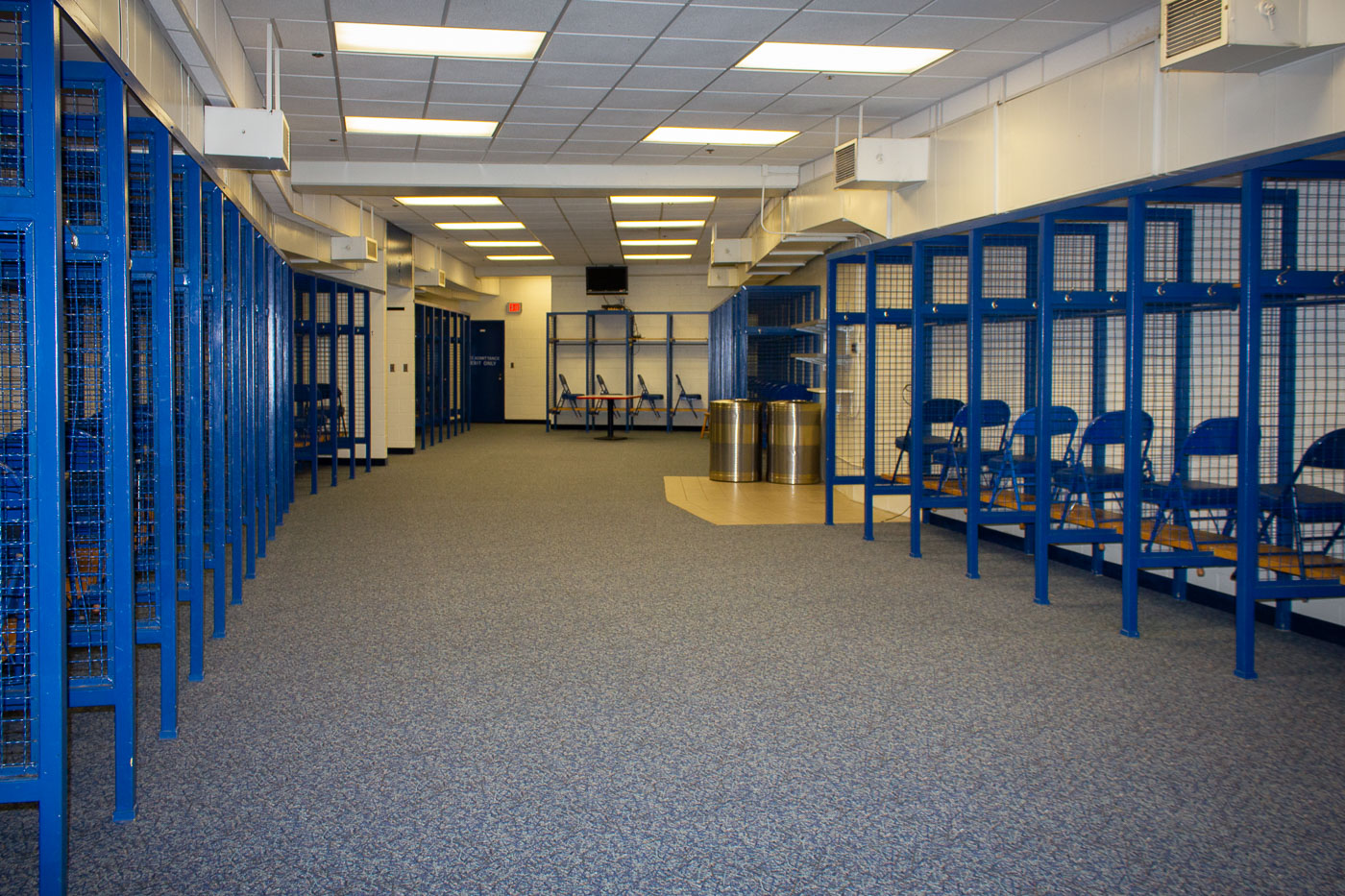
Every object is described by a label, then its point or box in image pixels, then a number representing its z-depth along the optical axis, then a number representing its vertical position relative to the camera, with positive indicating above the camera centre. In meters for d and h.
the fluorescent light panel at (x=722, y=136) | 8.04 +2.30
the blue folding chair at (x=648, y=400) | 17.58 +0.21
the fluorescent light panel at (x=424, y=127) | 7.61 +2.24
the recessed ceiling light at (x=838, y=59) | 5.88 +2.17
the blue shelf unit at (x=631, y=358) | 18.23 +0.98
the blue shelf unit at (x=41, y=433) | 1.89 -0.05
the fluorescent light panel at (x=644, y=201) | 10.73 +2.32
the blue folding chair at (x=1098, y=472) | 4.80 -0.31
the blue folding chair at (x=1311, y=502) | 3.81 -0.36
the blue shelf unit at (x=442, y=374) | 14.34 +0.59
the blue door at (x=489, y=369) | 19.45 +0.83
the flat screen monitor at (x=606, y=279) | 16.91 +2.27
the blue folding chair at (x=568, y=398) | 17.27 +0.24
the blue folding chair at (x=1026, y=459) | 5.28 -0.27
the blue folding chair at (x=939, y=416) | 6.45 -0.03
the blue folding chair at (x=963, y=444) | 6.16 -0.22
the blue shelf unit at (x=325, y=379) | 9.27 +0.32
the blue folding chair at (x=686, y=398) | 17.81 +0.24
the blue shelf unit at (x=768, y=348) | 10.59 +0.78
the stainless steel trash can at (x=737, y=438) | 10.09 -0.28
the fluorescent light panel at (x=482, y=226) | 12.52 +2.40
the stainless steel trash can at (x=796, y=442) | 9.92 -0.31
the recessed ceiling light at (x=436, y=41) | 5.55 +2.16
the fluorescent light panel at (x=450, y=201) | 10.71 +2.31
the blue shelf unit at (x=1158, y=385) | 3.69 +0.14
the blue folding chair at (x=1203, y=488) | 4.19 -0.33
